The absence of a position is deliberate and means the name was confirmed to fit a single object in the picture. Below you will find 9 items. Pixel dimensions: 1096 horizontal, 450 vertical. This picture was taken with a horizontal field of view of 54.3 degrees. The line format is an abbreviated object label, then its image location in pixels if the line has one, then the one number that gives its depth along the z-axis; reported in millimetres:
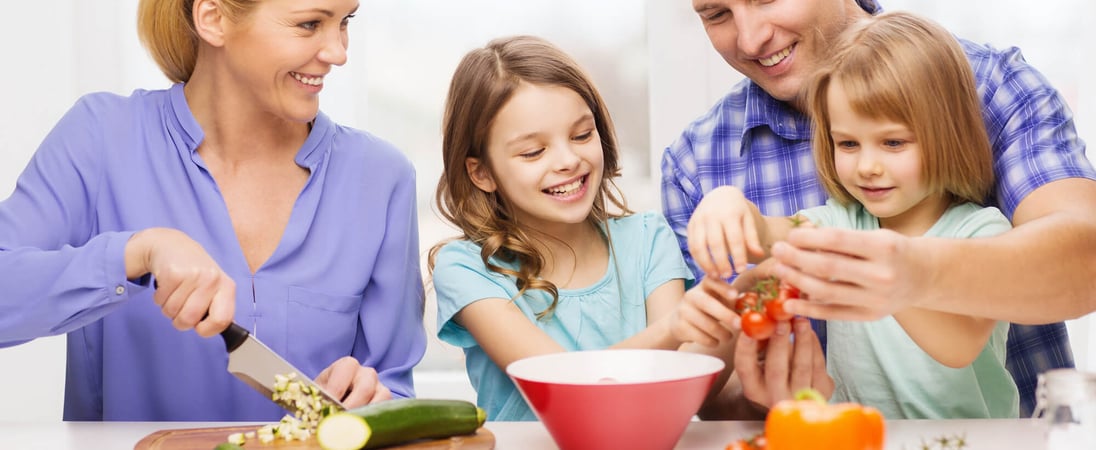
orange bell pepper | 1149
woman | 2059
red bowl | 1394
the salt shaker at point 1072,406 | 1236
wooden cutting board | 1579
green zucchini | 1519
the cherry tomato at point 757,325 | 1496
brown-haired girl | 2113
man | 1384
